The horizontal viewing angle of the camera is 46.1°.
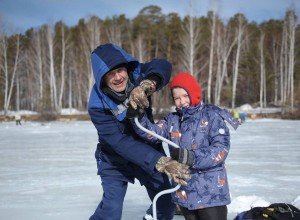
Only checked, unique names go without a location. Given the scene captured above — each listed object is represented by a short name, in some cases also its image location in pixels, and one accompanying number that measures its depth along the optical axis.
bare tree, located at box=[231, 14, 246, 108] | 27.94
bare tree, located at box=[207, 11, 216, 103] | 25.86
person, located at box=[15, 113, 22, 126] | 21.64
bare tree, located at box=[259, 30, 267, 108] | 30.92
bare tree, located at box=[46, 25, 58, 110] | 29.41
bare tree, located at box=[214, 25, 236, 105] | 27.27
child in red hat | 2.19
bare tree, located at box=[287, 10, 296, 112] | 26.35
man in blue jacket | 2.21
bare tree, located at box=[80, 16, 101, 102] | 29.56
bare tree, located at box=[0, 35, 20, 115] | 29.11
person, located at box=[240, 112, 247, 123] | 20.61
